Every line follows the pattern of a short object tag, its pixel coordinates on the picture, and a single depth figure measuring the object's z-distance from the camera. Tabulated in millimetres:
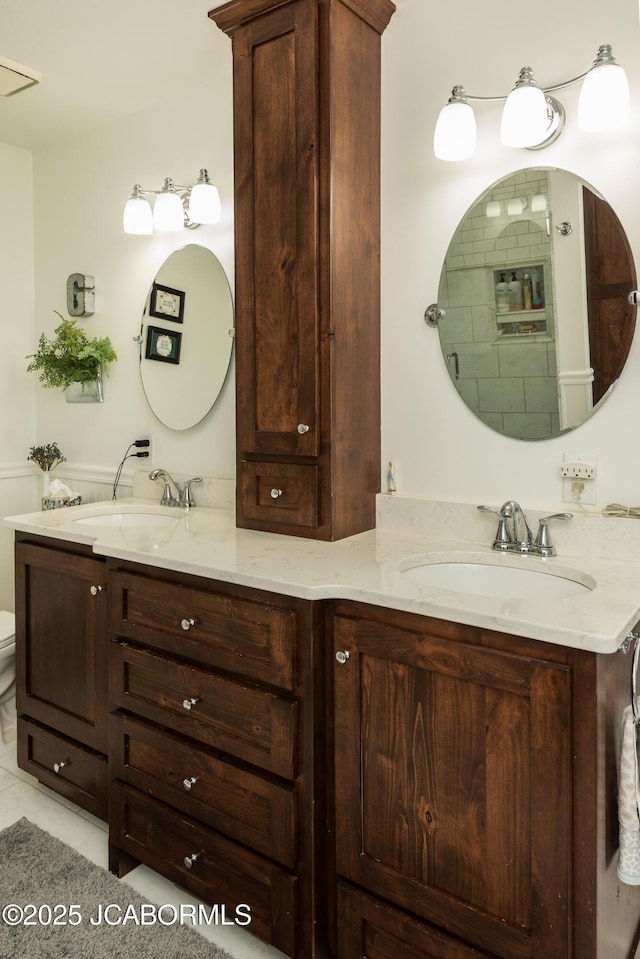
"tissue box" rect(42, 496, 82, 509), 2768
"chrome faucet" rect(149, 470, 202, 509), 2488
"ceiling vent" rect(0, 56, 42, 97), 1892
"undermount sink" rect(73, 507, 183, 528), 2432
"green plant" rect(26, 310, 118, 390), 2822
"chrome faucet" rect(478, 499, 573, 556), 1683
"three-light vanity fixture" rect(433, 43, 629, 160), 1505
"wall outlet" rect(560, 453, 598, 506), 1693
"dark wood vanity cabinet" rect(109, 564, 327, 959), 1432
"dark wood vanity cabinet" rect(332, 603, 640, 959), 1114
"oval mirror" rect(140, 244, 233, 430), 2479
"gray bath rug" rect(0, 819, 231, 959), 1562
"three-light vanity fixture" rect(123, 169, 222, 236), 2336
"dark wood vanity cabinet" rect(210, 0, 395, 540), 1816
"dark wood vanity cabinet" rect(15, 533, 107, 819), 1923
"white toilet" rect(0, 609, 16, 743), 2420
